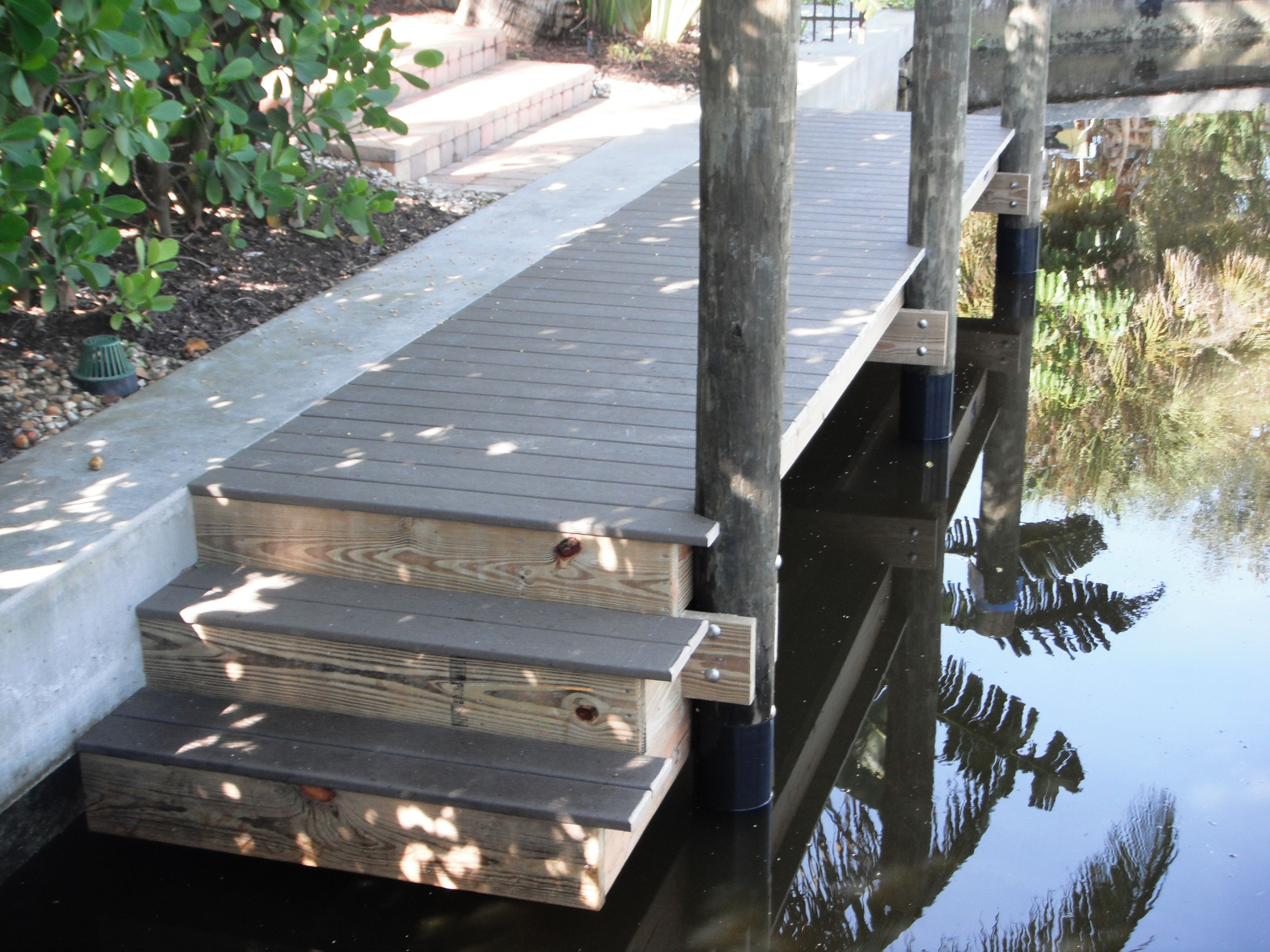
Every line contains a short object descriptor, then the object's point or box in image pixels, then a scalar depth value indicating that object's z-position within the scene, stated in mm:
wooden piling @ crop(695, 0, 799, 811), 2934
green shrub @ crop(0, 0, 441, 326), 3803
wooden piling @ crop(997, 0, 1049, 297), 7906
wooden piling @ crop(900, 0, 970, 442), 5328
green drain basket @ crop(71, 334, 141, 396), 4441
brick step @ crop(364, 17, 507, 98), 9250
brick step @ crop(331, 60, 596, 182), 7547
